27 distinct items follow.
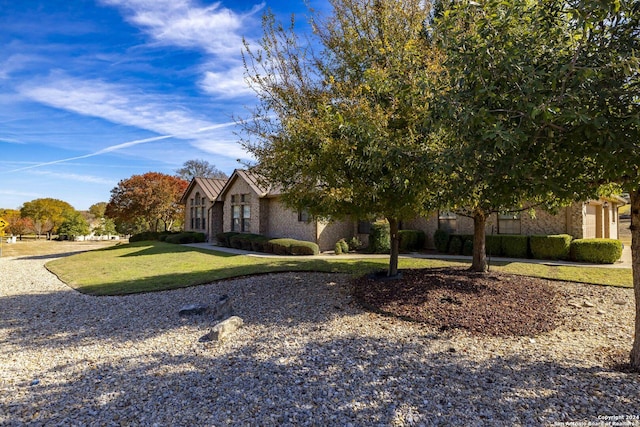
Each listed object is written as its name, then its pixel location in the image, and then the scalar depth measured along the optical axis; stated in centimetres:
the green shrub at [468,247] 1552
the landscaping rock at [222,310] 712
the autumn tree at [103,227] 4266
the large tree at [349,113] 597
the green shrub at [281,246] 1706
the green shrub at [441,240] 1648
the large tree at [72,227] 3944
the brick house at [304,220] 1503
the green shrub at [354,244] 1839
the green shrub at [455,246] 1606
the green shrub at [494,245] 1516
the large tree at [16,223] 3900
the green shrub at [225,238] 2207
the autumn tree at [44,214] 4100
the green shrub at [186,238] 2466
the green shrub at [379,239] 1711
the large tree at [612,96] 321
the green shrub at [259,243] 1855
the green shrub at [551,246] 1353
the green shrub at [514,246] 1448
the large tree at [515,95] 323
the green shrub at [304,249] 1673
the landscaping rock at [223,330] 573
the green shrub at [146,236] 2858
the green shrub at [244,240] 1967
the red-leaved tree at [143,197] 2819
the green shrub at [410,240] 1738
